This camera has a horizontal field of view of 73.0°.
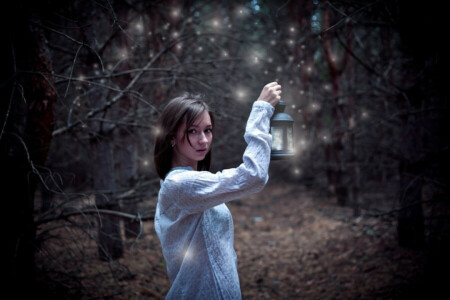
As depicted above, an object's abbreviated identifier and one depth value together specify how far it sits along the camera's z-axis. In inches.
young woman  58.6
